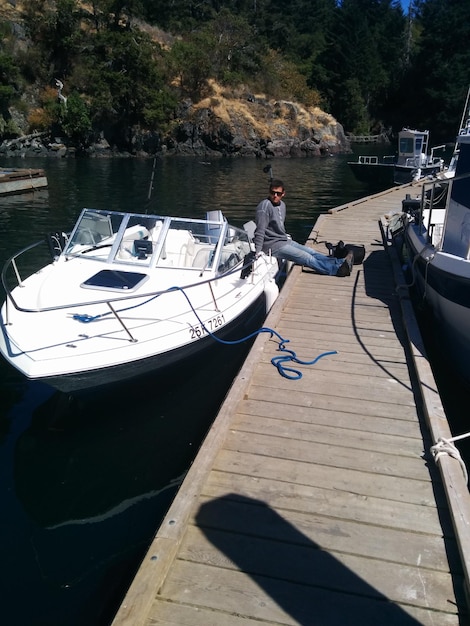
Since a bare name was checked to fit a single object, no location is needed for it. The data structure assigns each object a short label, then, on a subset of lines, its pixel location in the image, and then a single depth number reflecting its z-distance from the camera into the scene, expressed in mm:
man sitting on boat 9180
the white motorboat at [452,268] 6824
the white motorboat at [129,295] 5949
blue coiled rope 6172
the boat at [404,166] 27688
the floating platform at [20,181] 23173
